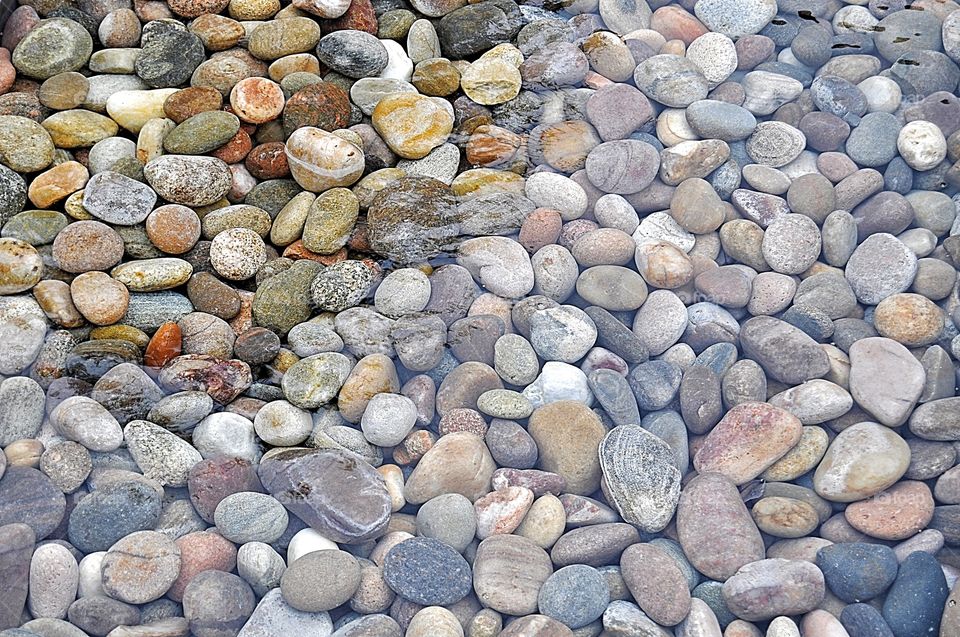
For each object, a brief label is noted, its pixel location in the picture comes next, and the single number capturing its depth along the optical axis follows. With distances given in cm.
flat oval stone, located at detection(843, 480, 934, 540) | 200
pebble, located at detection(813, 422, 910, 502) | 206
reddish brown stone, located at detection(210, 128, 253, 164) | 281
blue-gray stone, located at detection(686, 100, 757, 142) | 287
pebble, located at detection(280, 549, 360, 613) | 188
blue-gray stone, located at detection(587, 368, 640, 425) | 227
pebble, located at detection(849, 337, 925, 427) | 220
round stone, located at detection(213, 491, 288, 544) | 202
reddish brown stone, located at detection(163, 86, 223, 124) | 286
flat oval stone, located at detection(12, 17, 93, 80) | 294
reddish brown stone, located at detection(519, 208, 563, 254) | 266
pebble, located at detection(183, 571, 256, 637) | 188
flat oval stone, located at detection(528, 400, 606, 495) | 216
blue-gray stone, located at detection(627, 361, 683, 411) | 231
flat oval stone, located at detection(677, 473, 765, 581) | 197
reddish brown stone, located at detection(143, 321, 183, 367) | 237
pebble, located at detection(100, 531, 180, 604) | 190
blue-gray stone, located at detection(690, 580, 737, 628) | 191
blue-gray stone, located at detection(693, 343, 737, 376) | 236
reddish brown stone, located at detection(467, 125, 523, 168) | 290
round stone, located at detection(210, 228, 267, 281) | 256
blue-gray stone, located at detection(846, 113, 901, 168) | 282
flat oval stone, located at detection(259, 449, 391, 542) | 202
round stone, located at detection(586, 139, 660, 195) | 278
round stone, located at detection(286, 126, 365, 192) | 273
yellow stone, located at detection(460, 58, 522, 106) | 306
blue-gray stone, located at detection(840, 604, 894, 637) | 182
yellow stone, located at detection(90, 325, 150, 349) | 239
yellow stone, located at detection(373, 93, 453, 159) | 286
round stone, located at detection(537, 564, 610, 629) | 189
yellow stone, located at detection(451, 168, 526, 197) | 280
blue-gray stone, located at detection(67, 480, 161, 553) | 200
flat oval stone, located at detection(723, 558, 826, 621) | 187
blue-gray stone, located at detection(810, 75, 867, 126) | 295
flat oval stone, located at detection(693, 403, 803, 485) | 213
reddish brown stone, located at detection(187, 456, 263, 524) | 208
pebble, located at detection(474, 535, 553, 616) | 192
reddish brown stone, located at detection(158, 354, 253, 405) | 230
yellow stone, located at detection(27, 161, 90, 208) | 264
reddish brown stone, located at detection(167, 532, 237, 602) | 195
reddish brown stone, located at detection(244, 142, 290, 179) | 279
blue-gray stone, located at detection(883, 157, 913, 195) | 275
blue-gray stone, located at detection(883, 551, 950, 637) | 184
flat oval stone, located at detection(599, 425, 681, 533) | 206
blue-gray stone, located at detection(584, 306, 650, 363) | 240
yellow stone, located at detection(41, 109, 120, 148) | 279
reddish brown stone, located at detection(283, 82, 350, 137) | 286
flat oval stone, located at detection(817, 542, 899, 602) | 190
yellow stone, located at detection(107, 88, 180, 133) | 287
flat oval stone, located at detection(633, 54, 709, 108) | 299
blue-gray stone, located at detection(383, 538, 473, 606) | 191
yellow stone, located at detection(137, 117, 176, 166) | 278
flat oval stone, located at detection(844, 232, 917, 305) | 250
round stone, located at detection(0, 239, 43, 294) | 244
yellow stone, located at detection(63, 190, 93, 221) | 262
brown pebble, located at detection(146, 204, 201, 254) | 258
